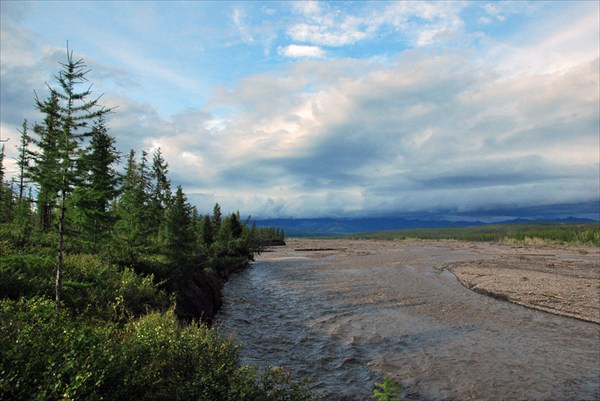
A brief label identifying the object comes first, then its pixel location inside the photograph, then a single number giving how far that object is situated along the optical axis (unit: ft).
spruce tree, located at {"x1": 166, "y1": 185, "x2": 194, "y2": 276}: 74.23
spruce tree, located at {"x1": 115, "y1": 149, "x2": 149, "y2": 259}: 70.79
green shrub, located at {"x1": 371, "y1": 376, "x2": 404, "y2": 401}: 15.32
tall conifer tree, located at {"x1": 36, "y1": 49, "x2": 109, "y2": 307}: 33.68
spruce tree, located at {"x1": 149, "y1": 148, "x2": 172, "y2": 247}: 120.78
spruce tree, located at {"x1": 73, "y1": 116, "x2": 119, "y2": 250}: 34.06
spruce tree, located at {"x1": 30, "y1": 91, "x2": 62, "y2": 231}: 32.94
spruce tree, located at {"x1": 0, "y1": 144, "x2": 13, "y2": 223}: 151.94
